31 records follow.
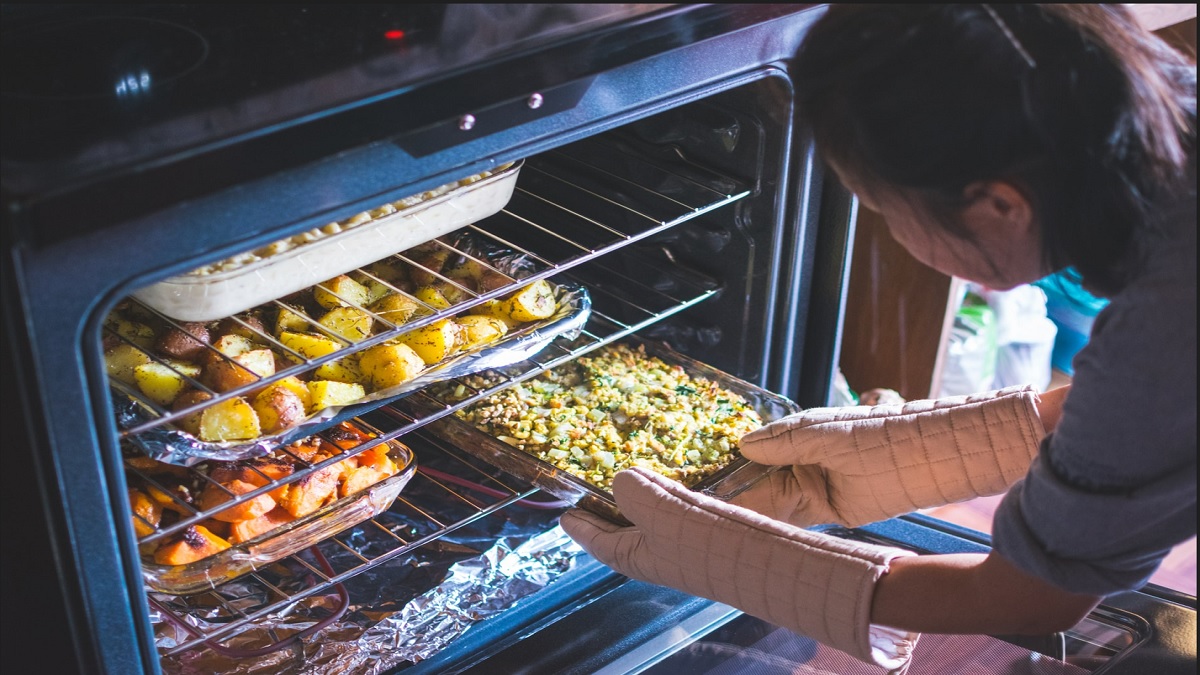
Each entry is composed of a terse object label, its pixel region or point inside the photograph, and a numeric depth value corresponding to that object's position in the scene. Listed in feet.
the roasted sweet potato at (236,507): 3.96
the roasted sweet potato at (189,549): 3.76
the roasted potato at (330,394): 4.14
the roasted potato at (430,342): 4.46
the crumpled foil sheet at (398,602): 4.19
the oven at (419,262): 2.80
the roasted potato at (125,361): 3.96
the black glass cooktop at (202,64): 2.84
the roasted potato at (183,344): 4.11
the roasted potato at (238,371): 3.99
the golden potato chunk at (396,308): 4.57
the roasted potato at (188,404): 3.84
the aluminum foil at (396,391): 3.71
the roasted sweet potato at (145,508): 3.80
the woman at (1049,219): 2.81
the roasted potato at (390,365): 4.30
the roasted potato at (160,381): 3.90
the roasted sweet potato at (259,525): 4.01
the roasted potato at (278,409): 3.96
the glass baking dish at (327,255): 3.61
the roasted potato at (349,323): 4.41
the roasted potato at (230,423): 3.85
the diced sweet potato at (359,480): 4.28
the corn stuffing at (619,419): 4.66
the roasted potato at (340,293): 4.53
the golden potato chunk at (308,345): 4.22
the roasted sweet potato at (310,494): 4.13
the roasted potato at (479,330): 4.65
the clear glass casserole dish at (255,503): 3.76
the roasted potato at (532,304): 4.83
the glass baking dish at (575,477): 4.44
